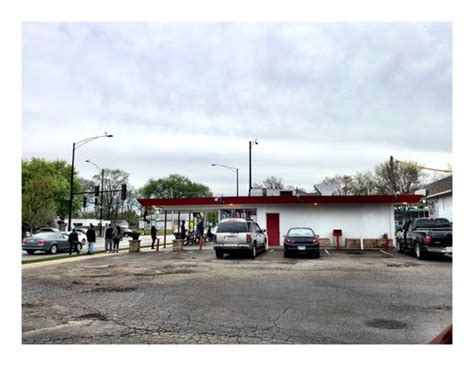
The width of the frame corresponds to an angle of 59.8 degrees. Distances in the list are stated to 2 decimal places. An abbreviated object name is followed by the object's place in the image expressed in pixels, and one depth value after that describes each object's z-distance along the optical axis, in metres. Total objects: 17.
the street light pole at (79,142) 33.88
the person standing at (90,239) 22.62
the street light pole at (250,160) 35.16
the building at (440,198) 31.64
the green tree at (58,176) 58.84
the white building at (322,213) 24.81
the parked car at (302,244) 18.52
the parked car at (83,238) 34.64
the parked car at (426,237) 16.75
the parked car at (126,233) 58.94
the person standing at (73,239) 22.58
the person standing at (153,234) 26.81
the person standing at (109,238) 24.00
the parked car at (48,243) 23.77
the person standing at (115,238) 24.08
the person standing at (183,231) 27.75
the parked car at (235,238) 18.53
